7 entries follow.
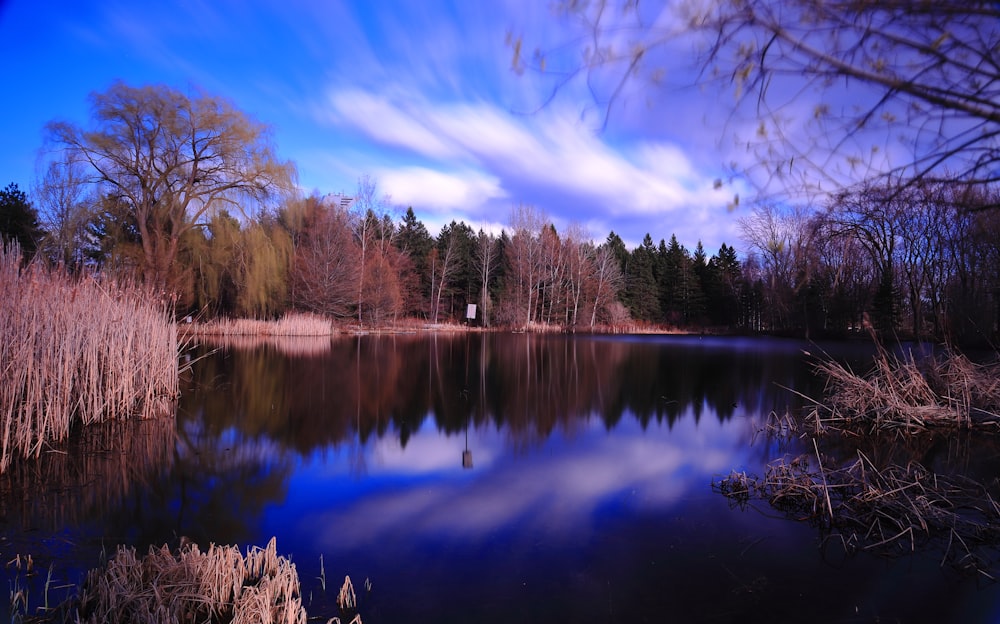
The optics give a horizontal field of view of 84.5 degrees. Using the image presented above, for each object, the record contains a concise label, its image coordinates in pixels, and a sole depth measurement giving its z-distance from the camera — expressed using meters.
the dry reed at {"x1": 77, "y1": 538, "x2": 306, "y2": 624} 2.85
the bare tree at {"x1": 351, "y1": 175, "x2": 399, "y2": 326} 34.72
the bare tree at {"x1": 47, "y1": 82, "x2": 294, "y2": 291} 20.78
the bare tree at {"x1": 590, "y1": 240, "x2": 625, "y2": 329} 47.47
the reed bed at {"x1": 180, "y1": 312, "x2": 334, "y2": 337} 26.91
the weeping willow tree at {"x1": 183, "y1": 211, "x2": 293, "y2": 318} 24.31
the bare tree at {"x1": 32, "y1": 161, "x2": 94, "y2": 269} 20.09
